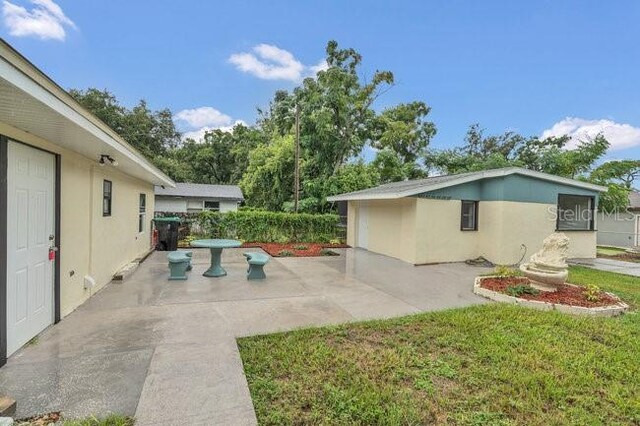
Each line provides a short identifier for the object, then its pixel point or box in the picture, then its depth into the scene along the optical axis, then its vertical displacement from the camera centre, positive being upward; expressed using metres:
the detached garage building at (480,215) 9.78 -0.11
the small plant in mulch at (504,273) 7.06 -1.35
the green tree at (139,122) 28.16 +7.92
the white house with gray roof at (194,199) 18.55 +0.45
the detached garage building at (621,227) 16.67 -0.69
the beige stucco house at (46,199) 2.75 +0.06
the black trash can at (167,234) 11.48 -1.02
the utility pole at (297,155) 16.64 +2.84
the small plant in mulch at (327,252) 11.44 -1.60
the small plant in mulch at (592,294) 5.64 -1.46
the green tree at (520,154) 16.28 +3.75
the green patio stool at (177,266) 6.82 -1.32
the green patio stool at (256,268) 7.09 -1.37
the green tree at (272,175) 19.67 +2.13
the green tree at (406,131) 20.98 +5.75
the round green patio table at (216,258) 7.14 -1.20
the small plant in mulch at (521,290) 5.89 -1.46
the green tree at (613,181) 14.50 +1.62
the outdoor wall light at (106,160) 5.26 +0.78
